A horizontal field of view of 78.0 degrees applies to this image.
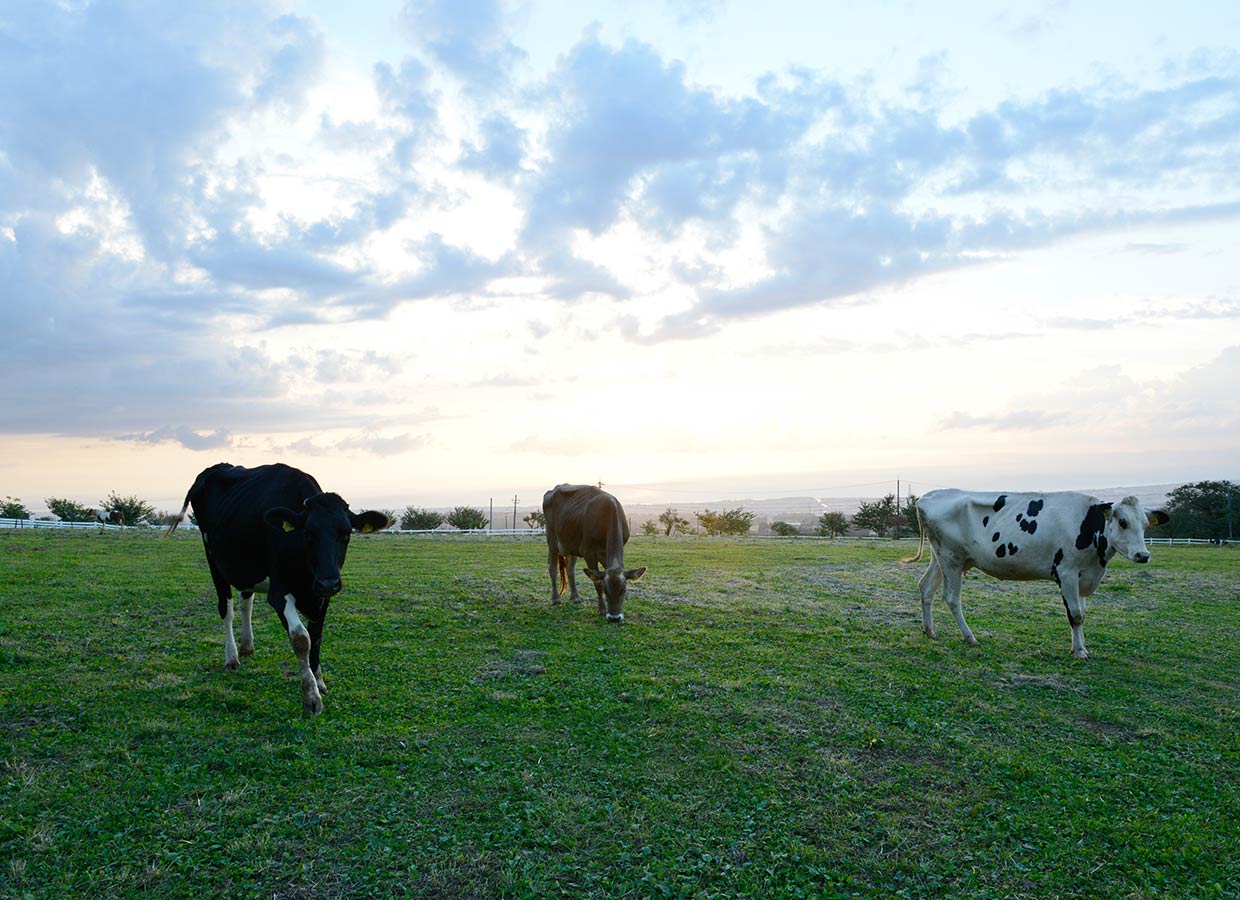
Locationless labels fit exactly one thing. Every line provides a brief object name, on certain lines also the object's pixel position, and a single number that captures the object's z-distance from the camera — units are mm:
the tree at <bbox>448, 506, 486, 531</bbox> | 58500
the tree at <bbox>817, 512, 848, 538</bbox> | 62150
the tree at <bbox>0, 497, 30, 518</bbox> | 45094
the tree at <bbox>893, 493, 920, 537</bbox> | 58638
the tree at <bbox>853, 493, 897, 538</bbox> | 60719
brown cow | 12445
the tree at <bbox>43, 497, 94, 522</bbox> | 46656
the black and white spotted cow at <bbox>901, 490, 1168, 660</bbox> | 10717
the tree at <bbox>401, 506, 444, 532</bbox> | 58312
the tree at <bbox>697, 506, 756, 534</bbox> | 65188
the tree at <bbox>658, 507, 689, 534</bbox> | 64750
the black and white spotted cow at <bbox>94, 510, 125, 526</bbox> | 40812
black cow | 7285
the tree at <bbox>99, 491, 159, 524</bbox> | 46156
